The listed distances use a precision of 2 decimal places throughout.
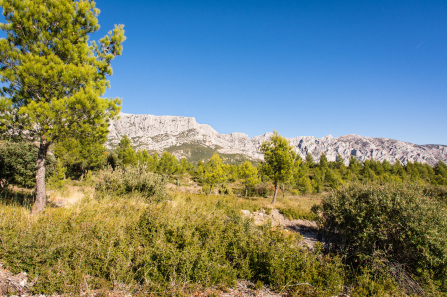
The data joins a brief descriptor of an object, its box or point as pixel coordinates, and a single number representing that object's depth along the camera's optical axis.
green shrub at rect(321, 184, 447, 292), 5.68
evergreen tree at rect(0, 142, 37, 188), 13.29
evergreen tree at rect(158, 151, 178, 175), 46.50
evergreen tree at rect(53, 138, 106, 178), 26.95
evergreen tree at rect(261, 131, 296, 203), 20.44
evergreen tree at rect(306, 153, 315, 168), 70.38
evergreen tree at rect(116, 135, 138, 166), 41.06
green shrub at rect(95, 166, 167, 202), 11.38
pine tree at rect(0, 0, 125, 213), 6.01
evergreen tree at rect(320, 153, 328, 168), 61.81
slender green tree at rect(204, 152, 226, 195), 25.75
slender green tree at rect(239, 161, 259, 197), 28.85
